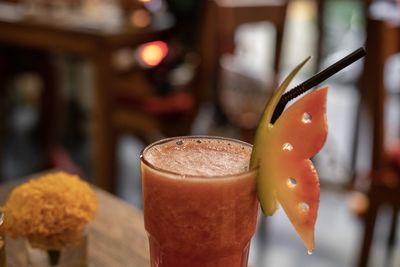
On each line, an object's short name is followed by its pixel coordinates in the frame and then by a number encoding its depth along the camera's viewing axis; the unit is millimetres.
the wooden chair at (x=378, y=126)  1690
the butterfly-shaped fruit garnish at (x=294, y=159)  600
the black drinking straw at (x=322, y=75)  597
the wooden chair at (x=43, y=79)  3002
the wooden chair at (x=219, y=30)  2123
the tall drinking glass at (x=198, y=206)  602
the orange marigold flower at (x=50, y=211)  726
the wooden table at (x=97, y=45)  2146
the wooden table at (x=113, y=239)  837
